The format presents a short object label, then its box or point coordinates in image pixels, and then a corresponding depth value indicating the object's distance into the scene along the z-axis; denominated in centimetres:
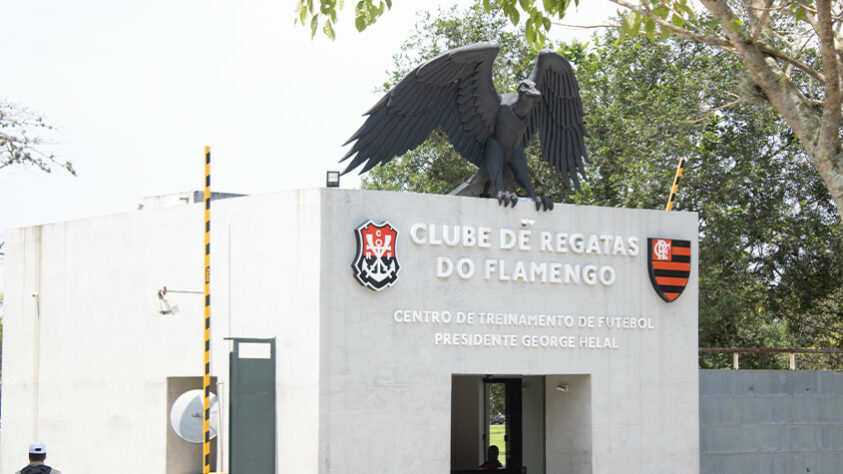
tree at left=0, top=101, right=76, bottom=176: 2728
